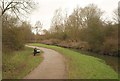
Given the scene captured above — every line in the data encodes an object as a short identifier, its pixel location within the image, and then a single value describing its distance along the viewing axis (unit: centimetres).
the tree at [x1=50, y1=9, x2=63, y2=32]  3228
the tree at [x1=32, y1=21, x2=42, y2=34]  4063
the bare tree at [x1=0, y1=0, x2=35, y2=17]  1180
